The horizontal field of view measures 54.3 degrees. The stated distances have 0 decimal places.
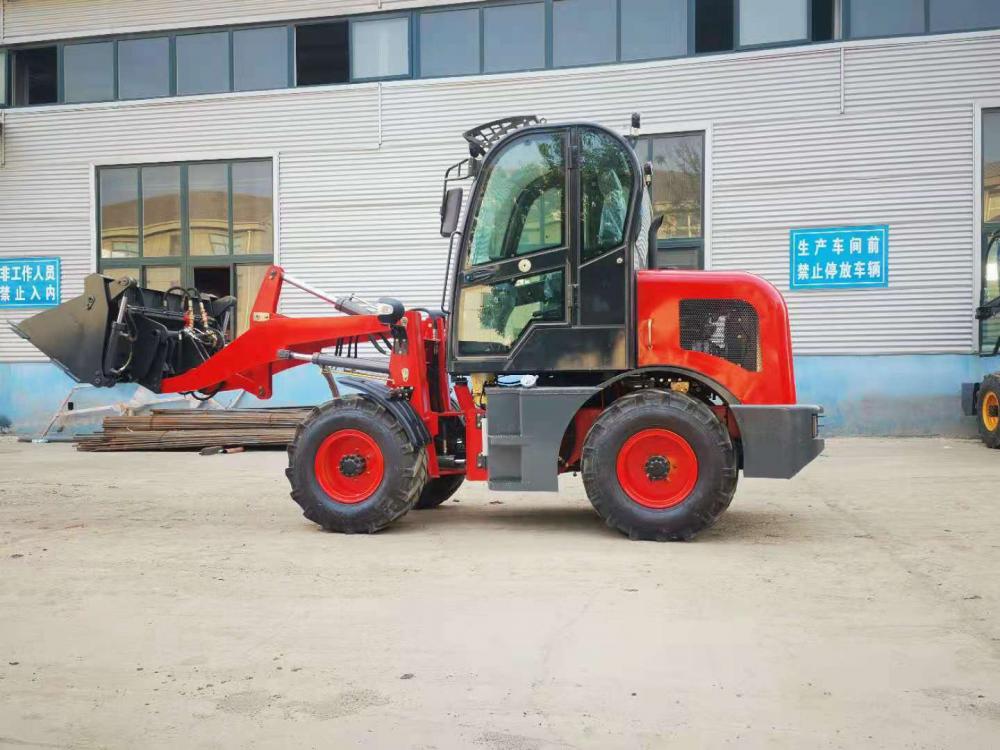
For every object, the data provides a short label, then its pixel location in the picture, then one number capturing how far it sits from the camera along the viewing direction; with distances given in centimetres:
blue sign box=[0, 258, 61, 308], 1939
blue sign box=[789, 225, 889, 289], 1620
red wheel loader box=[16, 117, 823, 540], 702
